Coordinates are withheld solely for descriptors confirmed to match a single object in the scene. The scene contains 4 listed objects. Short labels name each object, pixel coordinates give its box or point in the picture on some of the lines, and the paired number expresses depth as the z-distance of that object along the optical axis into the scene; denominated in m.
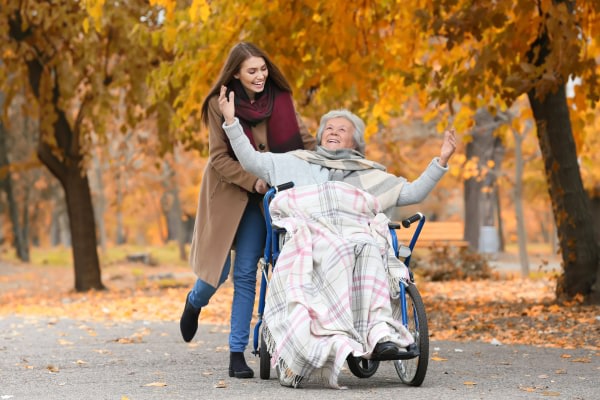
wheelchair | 10.70
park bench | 36.15
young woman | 12.06
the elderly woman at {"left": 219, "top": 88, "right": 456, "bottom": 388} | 10.59
